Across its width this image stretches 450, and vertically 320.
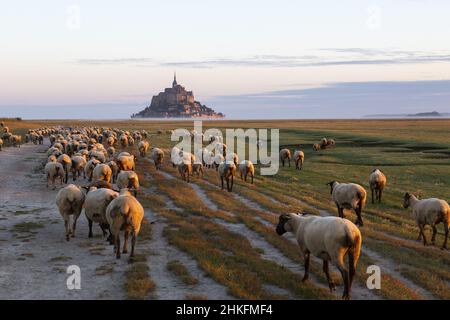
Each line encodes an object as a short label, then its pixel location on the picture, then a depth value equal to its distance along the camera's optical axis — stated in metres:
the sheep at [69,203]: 17.72
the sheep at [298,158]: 44.62
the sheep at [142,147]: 51.12
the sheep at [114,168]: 31.83
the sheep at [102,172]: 27.59
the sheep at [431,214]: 17.67
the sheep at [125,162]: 32.97
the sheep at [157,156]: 40.06
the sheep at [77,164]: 33.09
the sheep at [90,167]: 30.94
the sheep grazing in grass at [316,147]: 63.97
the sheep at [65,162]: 33.00
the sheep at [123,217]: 14.83
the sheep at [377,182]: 28.12
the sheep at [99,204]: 16.88
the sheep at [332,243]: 11.46
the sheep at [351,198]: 20.70
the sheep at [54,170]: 29.56
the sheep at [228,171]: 30.02
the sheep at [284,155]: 47.38
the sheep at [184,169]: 34.00
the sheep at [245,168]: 33.97
